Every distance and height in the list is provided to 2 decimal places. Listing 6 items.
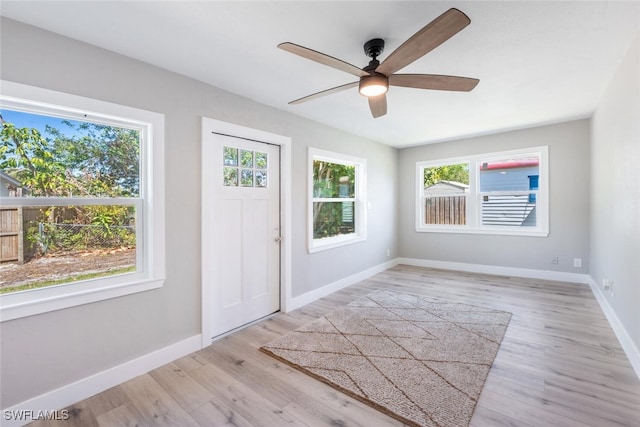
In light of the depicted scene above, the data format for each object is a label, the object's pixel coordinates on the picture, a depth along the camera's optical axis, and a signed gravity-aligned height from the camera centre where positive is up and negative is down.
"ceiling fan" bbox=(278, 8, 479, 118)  1.45 +0.93
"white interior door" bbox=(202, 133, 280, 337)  2.83 -0.20
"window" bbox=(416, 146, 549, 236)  4.74 +0.31
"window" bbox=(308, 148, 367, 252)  4.05 +0.18
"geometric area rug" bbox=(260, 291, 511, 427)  1.88 -1.24
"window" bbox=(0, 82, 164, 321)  1.81 +0.09
